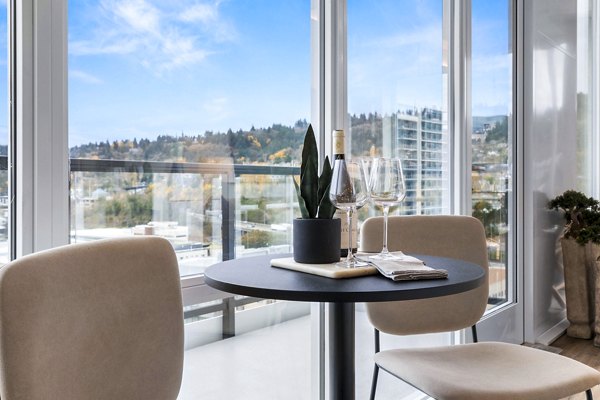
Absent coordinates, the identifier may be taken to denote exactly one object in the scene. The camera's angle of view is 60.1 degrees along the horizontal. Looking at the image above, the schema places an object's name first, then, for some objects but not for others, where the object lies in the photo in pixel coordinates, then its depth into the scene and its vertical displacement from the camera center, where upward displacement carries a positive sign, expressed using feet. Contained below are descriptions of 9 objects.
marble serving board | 3.67 -0.55
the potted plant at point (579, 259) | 10.59 -1.34
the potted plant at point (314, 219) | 4.09 -0.19
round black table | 3.15 -0.59
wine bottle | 4.01 +0.09
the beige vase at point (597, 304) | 10.15 -2.18
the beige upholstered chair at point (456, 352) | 4.33 -1.57
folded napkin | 3.52 -0.53
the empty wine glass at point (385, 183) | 4.29 +0.09
